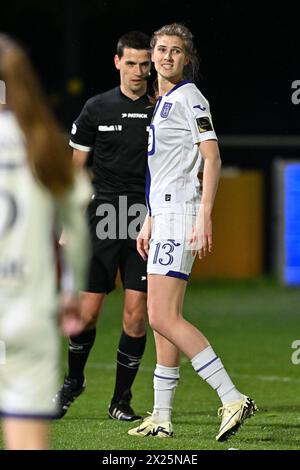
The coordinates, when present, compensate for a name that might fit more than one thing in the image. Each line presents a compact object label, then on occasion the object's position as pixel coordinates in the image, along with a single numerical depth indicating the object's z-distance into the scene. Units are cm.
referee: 1733
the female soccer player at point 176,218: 1492
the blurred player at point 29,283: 941
